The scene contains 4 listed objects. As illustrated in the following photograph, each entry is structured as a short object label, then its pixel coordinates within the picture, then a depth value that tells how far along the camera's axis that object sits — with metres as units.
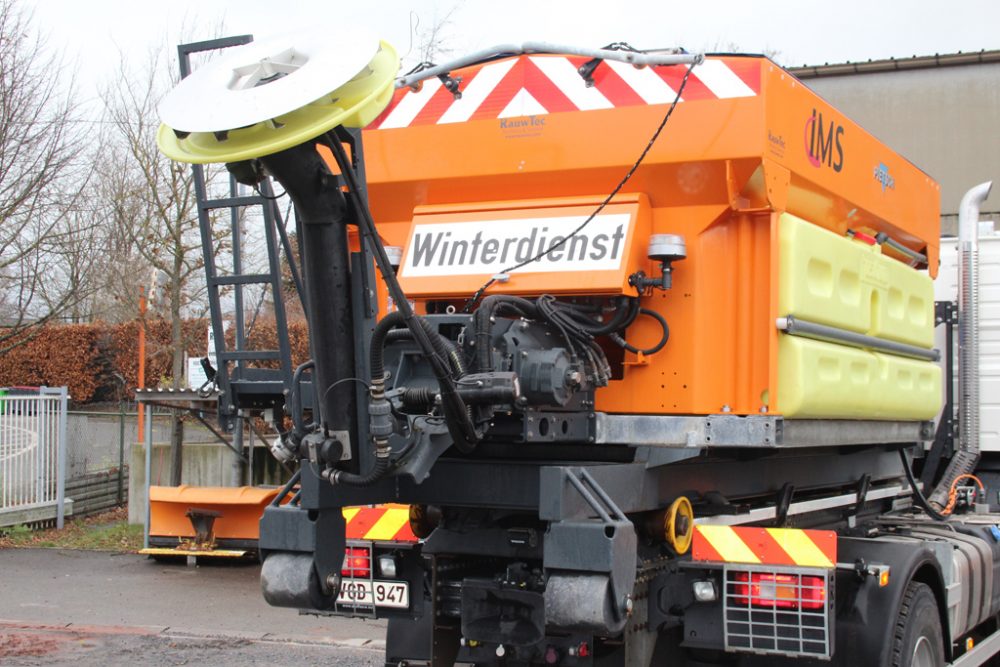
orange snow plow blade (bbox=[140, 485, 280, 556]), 11.55
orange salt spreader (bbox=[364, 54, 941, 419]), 4.89
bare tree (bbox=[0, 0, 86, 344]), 14.05
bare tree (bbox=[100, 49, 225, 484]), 15.61
